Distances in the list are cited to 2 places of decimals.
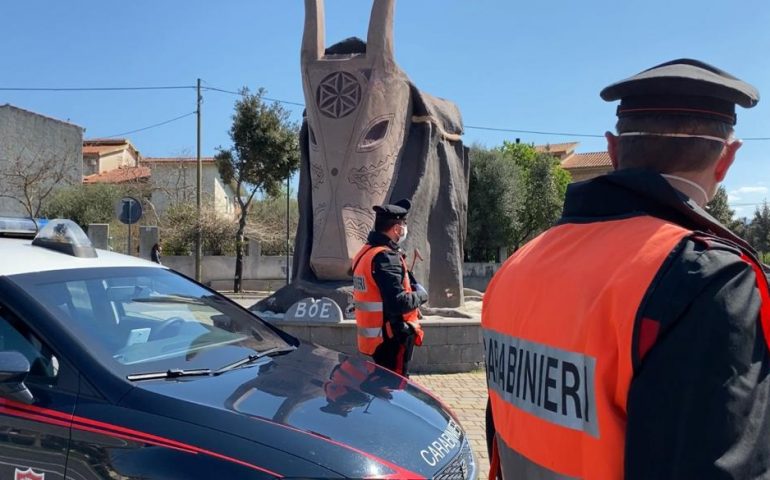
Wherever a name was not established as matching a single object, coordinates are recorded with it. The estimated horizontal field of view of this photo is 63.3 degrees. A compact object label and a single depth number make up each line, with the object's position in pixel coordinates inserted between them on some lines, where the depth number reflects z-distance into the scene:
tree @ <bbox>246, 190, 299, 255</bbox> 28.77
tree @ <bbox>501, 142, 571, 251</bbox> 34.03
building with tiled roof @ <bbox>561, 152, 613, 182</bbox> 48.59
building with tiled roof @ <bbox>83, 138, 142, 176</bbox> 45.50
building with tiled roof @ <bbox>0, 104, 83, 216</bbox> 33.06
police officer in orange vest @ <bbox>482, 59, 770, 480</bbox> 1.08
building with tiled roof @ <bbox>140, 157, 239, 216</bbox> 32.72
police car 2.35
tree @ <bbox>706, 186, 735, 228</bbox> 38.62
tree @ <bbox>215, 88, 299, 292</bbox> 22.80
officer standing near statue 4.66
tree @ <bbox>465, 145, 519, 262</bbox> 29.94
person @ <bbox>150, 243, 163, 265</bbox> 20.92
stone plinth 8.08
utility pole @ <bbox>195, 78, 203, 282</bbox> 24.11
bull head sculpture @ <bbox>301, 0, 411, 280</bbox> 9.16
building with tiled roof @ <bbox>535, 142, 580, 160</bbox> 54.79
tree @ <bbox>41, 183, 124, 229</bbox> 31.77
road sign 13.83
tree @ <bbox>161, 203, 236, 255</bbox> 27.16
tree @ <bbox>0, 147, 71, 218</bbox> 32.22
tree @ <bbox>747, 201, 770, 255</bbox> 43.25
